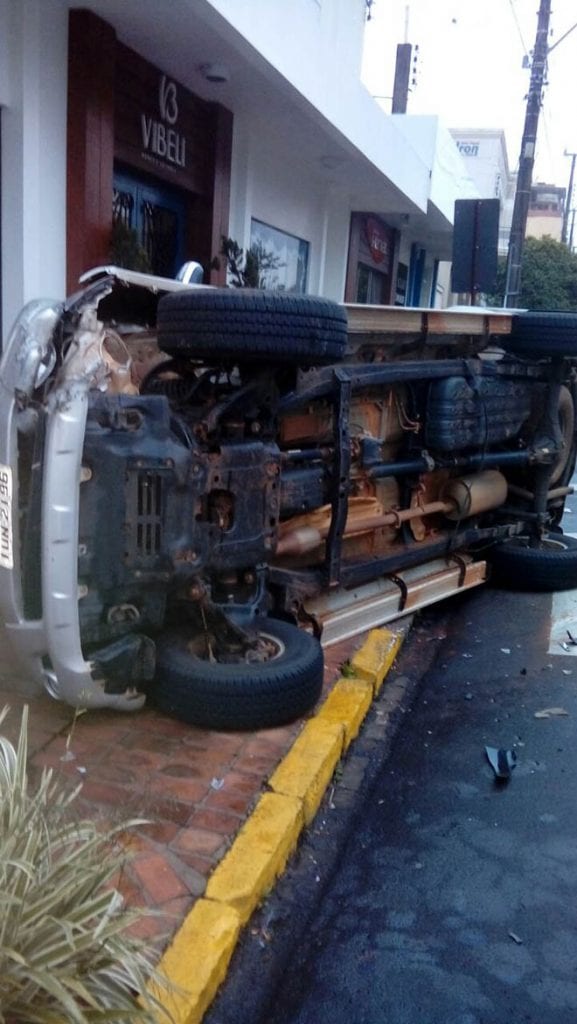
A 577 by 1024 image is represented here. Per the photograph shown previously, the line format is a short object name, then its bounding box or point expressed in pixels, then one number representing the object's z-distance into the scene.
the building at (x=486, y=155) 48.62
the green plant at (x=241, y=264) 9.49
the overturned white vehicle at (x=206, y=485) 3.15
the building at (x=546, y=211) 71.38
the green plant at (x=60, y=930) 1.82
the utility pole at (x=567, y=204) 55.24
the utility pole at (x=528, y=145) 18.14
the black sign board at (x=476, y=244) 10.59
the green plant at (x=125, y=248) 7.12
